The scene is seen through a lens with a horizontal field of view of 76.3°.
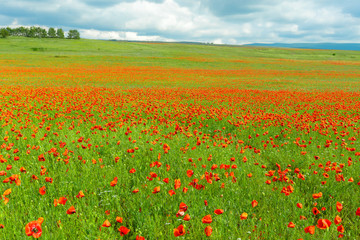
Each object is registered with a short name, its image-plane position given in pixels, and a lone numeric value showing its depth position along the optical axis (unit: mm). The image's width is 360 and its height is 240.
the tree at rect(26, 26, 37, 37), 132625
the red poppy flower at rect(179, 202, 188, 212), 2285
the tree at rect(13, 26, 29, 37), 140625
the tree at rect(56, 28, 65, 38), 137750
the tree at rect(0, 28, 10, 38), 104750
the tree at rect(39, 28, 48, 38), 137375
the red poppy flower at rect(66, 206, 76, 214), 2232
